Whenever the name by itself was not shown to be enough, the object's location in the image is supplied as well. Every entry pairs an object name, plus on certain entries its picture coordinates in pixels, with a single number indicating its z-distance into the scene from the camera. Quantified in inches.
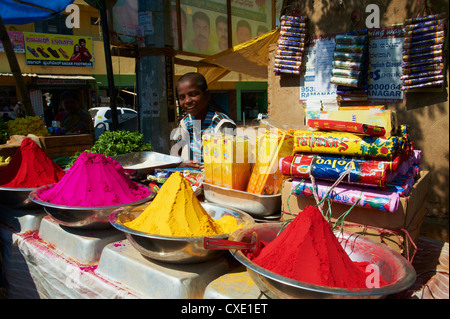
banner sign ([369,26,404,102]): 104.4
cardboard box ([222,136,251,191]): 51.5
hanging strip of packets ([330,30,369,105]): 108.5
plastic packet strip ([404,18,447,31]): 92.6
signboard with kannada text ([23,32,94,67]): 442.3
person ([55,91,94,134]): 152.0
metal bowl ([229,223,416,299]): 25.3
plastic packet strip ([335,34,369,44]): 107.7
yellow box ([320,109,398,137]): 41.5
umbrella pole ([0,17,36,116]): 125.2
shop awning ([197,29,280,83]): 185.8
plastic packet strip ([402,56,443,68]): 95.0
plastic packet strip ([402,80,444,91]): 95.4
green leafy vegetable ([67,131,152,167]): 75.2
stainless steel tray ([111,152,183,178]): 67.3
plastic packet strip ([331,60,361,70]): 109.5
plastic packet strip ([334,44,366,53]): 107.7
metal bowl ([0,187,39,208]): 60.3
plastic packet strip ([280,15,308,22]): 121.3
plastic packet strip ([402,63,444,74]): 95.2
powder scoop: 31.5
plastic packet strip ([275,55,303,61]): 125.4
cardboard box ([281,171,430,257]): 38.9
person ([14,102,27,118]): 285.3
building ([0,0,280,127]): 430.3
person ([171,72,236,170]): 81.6
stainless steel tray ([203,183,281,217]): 49.0
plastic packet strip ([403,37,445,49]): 94.0
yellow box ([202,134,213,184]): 54.9
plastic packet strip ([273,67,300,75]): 125.9
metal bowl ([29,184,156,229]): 47.3
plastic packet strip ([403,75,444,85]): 95.5
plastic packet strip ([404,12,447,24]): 92.8
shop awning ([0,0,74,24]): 133.6
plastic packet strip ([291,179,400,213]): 37.6
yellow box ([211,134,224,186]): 52.7
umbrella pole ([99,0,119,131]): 117.0
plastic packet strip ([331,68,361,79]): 109.7
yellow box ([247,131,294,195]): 50.1
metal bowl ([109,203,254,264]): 36.2
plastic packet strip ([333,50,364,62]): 108.3
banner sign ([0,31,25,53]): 428.5
